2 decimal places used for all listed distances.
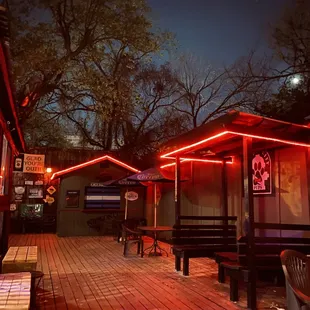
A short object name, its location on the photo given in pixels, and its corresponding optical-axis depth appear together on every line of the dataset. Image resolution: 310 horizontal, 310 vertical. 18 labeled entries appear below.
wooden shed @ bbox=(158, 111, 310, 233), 4.64
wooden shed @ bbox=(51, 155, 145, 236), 12.67
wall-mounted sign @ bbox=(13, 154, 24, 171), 11.35
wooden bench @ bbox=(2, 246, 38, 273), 4.11
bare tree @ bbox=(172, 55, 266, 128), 14.96
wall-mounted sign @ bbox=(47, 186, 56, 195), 14.64
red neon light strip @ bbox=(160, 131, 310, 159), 4.44
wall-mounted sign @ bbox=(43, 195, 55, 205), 14.51
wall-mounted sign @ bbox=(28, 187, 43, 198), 14.45
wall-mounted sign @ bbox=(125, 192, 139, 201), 11.60
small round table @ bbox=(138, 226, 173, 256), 7.71
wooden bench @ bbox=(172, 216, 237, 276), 6.04
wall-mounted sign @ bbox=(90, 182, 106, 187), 13.05
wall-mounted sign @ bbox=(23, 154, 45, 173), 11.16
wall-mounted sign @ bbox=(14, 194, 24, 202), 14.24
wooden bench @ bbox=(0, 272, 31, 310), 2.45
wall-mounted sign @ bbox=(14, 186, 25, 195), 14.32
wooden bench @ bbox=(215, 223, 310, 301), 4.47
